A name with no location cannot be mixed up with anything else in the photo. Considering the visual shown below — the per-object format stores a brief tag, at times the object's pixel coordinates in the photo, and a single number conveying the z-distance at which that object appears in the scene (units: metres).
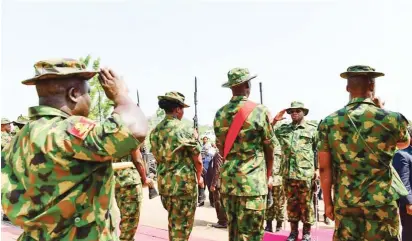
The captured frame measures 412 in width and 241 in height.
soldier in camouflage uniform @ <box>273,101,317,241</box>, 6.62
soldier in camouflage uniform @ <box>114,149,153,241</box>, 5.75
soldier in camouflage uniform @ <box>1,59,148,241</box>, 1.95
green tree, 27.28
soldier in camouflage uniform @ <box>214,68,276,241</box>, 4.52
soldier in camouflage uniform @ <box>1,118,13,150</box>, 9.53
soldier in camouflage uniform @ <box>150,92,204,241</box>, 5.52
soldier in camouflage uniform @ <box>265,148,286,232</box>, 7.75
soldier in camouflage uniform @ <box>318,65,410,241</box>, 3.55
